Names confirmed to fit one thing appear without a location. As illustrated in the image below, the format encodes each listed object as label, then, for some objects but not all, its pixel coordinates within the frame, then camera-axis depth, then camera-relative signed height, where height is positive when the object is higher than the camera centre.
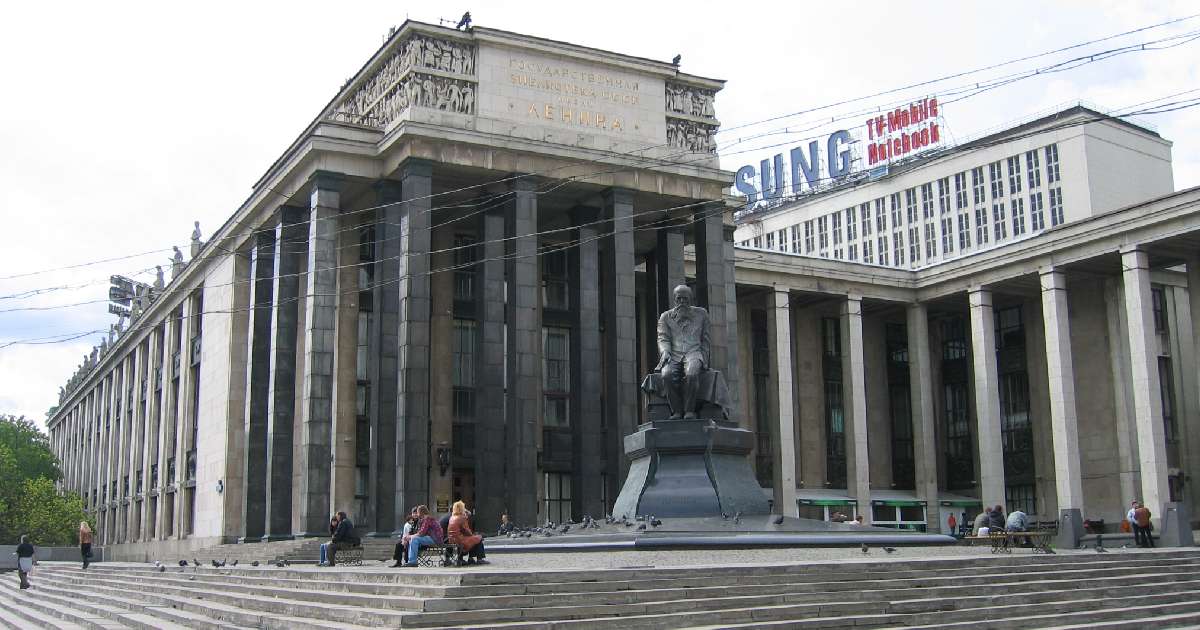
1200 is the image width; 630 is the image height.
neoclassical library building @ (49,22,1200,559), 41.09 +6.40
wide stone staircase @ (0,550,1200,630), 14.08 -1.44
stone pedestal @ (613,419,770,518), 22.91 +0.29
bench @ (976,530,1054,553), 22.95 -1.17
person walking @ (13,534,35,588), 33.12 -1.47
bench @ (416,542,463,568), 18.60 -1.00
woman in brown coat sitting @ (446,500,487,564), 18.27 -0.64
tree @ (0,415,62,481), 86.81 +3.90
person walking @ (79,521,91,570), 36.25 -1.22
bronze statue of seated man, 24.19 +2.45
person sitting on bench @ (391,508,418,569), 21.06 -0.87
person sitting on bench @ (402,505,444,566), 19.89 -0.68
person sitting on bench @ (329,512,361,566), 25.81 -0.87
